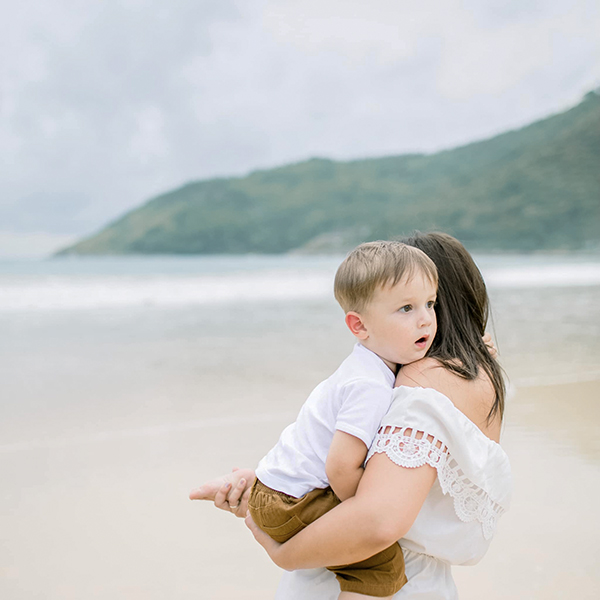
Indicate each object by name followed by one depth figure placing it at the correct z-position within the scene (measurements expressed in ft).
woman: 3.60
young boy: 3.83
